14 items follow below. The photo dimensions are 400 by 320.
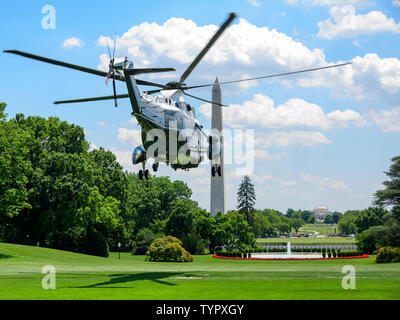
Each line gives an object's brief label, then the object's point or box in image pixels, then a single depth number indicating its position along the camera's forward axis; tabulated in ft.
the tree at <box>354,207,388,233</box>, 322.34
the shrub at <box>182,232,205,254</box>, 240.53
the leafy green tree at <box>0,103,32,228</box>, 155.12
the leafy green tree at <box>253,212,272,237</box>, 495.41
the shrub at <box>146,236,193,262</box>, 171.94
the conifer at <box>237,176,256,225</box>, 401.29
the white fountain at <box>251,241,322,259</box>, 235.40
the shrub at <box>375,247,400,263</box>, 151.53
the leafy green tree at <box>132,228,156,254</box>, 258.78
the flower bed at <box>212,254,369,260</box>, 198.98
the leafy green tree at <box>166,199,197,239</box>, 247.29
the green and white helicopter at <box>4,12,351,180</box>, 81.21
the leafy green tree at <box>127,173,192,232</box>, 301.22
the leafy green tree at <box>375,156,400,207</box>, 169.48
